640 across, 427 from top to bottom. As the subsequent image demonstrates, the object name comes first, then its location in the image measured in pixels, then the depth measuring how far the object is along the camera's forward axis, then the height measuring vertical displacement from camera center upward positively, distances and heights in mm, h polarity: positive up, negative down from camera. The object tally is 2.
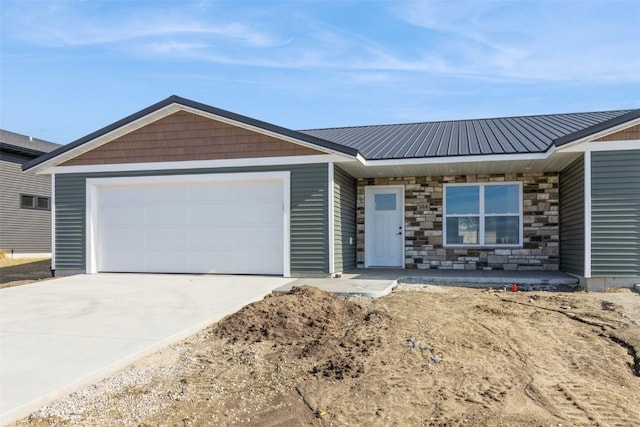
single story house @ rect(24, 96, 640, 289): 8961 +215
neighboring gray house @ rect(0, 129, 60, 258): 17531 +172
